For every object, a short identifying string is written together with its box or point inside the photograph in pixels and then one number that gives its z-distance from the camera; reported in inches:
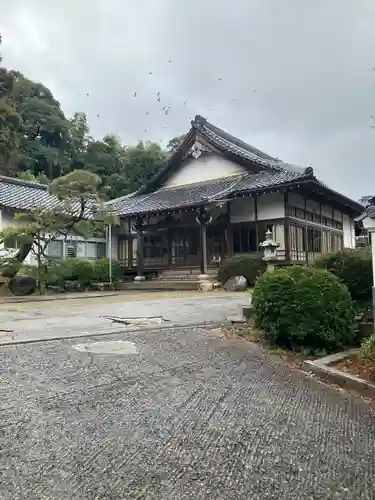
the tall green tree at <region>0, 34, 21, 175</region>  1010.1
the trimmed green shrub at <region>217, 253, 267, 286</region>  680.4
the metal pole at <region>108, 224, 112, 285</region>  932.3
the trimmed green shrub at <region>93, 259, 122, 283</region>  815.1
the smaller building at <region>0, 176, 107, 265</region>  818.8
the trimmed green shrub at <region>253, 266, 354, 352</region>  237.5
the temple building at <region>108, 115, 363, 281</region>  757.9
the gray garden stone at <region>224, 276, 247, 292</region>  649.0
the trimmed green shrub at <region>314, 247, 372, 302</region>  290.0
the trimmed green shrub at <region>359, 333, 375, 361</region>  208.7
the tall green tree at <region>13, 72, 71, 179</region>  1601.9
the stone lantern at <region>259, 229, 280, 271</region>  588.7
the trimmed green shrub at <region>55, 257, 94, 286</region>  749.9
